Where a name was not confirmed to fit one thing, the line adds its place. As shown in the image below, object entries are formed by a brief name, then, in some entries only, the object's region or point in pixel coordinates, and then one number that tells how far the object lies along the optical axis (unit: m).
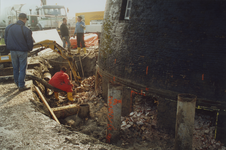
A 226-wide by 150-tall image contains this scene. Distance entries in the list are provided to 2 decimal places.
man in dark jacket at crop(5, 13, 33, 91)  4.95
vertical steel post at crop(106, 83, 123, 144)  4.12
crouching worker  7.12
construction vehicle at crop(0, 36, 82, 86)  6.87
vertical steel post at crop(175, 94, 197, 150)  3.21
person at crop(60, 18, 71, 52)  11.31
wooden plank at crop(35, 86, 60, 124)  4.92
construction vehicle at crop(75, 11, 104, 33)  17.42
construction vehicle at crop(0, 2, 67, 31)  17.84
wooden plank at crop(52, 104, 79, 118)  5.58
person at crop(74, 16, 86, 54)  10.38
